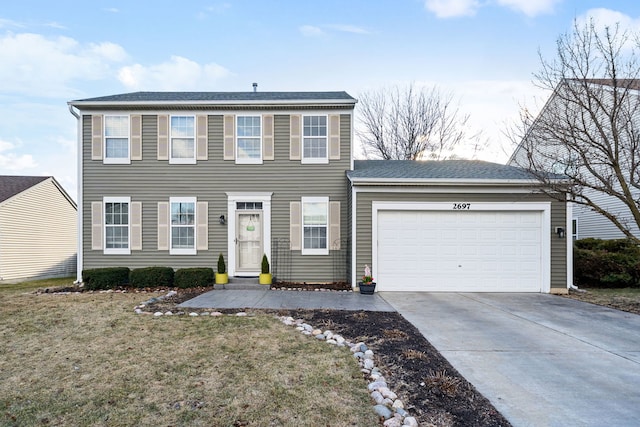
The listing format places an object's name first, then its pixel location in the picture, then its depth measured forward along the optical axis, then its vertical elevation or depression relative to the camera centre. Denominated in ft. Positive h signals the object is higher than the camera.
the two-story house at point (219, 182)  35.14 +3.61
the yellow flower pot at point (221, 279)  33.27 -5.54
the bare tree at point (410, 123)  70.23 +18.89
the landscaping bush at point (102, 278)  32.99 -5.41
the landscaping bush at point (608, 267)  34.71 -4.67
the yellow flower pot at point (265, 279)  33.30 -5.54
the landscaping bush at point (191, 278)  33.01 -5.41
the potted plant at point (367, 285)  29.91 -5.46
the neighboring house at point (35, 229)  51.11 -1.63
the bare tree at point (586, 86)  25.93 +10.25
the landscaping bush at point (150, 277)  33.22 -5.40
